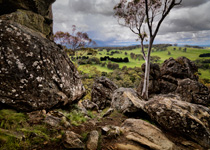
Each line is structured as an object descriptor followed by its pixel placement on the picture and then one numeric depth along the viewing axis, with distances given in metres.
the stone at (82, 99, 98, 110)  18.66
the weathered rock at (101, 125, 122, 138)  6.84
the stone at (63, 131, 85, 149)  5.15
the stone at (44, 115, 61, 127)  6.56
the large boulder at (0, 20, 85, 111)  6.54
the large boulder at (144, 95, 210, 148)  7.21
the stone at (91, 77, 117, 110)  24.52
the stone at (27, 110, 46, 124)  6.33
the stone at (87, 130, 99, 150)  5.55
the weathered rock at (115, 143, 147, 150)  6.03
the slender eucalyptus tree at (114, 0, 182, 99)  17.39
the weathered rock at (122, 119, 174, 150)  6.58
